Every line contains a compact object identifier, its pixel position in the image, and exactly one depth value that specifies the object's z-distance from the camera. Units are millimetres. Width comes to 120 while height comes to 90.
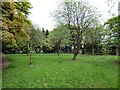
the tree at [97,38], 10920
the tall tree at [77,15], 6755
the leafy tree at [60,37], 7135
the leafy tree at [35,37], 9001
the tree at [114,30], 5873
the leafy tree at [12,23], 4343
